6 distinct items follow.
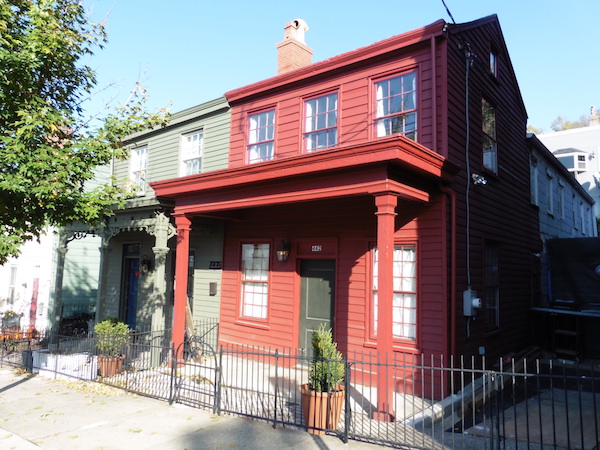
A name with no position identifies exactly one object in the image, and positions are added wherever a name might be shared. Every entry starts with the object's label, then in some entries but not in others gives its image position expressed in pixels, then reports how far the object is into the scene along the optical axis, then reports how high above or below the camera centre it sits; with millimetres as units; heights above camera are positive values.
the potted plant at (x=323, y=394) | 6039 -1629
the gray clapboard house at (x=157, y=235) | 11078 +1032
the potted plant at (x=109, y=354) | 9258 -1762
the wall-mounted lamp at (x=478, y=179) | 9098 +2076
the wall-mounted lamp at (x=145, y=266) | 13727 +161
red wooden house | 7852 +1529
